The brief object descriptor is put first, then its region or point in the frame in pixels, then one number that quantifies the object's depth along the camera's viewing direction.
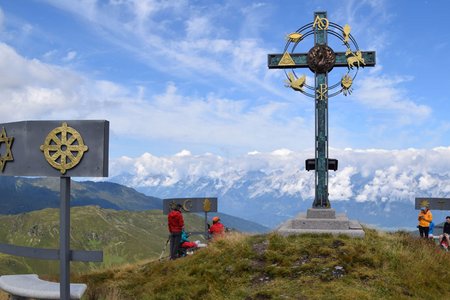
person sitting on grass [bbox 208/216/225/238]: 21.15
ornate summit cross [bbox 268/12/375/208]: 21.59
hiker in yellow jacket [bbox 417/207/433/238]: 20.97
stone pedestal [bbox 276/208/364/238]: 17.75
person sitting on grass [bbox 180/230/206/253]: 20.20
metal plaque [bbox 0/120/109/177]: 8.95
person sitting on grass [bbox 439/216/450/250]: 19.18
